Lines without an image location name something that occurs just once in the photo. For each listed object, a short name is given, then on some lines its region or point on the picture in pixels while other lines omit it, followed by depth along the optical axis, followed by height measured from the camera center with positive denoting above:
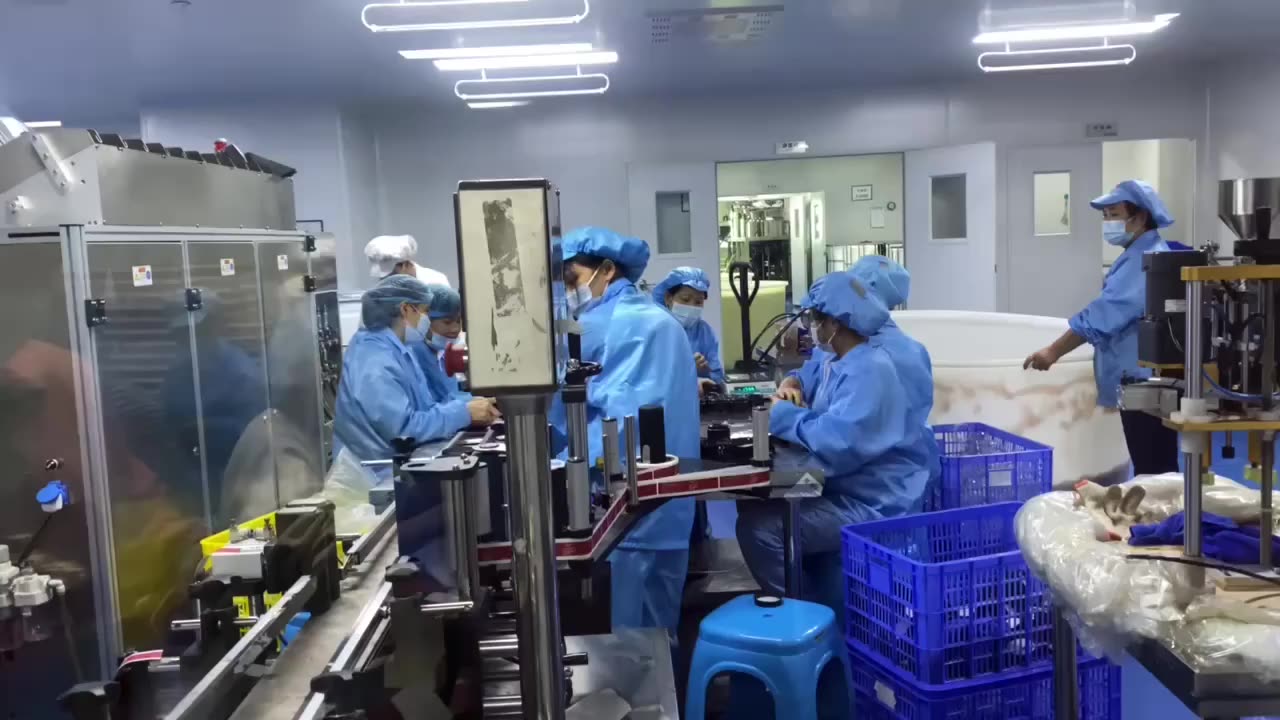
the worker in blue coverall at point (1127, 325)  3.61 -0.26
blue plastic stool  2.05 -0.81
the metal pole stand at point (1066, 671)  1.81 -0.77
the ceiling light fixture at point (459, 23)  3.54 +1.05
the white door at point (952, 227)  6.77 +0.28
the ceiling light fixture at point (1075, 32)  4.74 +1.15
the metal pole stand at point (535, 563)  1.03 -0.30
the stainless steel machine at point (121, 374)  2.53 -0.21
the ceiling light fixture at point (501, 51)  4.61 +1.14
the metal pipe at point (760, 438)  2.21 -0.38
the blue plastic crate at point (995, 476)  2.87 -0.64
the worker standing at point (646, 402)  2.48 -0.32
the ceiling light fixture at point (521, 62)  4.97 +1.17
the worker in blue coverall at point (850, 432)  2.54 -0.43
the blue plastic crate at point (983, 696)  1.94 -0.91
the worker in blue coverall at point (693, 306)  4.31 -0.12
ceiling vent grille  4.36 +1.20
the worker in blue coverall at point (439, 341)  3.54 -0.20
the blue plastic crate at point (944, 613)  1.92 -0.72
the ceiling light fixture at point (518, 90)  5.67 +1.23
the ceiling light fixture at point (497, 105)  6.82 +1.31
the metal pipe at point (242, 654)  1.08 -0.45
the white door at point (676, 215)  7.33 +0.49
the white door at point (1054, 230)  7.17 +0.23
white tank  4.00 -0.61
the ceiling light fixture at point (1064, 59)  5.39 +1.19
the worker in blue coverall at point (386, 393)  3.12 -0.33
